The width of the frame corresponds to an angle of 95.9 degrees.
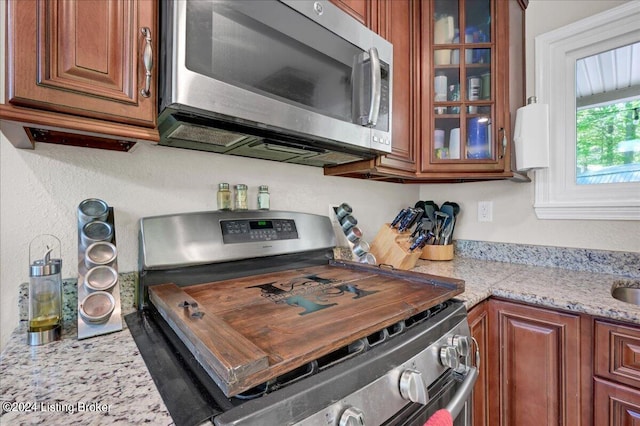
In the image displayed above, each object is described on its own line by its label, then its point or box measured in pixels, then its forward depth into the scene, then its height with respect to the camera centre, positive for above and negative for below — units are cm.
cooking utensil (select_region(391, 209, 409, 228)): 147 -5
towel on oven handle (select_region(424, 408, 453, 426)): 65 -48
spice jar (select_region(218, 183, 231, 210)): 106 +6
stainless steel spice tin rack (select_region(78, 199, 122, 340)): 69 -22
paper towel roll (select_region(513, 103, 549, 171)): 143 +35
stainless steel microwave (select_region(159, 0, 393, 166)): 69 +38
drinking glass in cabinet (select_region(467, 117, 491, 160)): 144 +36
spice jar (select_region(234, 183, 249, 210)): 109 +5
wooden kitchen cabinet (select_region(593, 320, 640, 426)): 87 -52
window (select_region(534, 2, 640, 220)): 136 +41
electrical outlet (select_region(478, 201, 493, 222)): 176 -2
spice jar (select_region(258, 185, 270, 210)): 115 +5
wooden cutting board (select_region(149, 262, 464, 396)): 44 -24
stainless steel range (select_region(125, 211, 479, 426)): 44 -24
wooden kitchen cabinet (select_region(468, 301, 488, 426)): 106 -61
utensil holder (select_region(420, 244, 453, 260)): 168 -25
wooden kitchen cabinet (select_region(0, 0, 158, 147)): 54 +30
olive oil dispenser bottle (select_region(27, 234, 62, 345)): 65 -21
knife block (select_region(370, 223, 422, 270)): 137 -19
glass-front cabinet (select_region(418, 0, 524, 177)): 142 +61
